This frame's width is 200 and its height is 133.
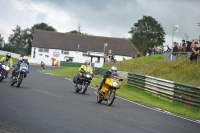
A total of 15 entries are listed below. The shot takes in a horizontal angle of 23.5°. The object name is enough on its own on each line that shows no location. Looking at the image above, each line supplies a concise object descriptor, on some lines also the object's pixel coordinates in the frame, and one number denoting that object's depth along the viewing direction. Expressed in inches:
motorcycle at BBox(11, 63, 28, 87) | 909.2
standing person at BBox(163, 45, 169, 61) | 1643.9
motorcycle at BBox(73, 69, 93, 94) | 952.9
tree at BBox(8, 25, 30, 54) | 6998.0
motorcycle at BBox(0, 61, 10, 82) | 1019.9
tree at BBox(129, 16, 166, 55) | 4834.4
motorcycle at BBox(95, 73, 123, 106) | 767.7
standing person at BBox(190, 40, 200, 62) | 1227.9
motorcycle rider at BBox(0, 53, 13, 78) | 1029.2
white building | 4559.5
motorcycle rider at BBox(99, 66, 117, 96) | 784.3
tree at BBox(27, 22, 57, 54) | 6028.5
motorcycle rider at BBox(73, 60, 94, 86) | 960.1
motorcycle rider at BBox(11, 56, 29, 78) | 936.3
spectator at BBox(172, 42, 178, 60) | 1497.7
